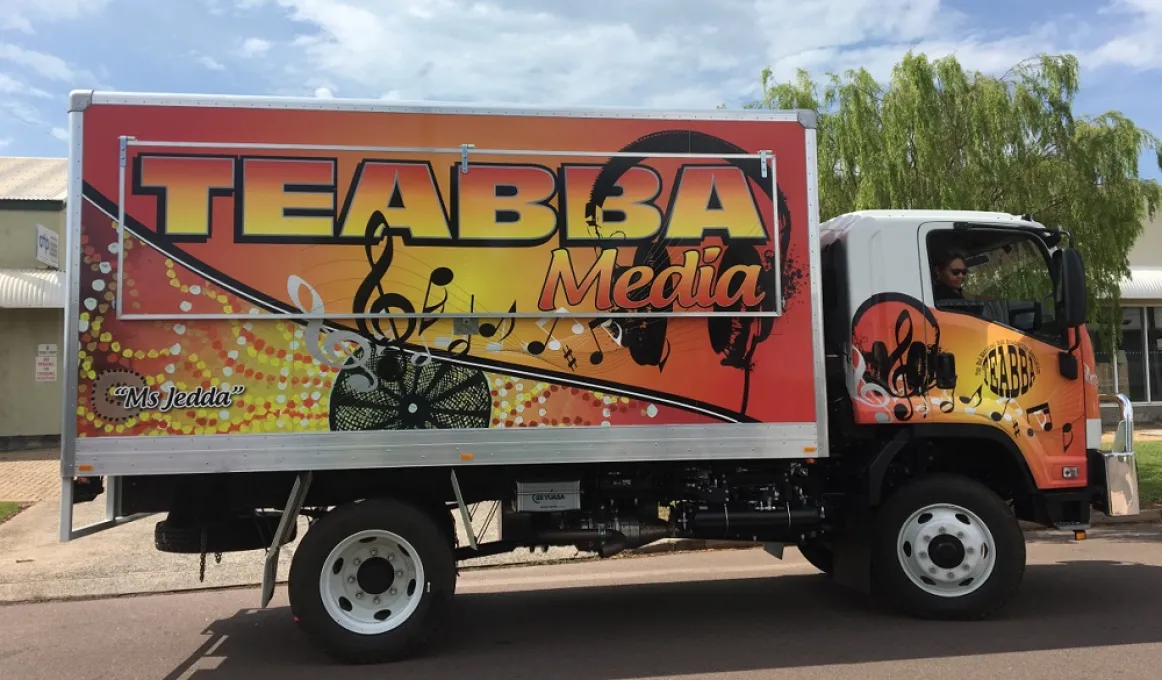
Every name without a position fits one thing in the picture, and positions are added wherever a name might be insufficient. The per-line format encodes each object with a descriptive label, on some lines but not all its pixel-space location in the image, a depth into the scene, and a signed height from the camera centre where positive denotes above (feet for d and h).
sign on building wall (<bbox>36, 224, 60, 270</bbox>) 42.68 +8.19
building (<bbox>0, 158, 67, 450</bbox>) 49.75 +3.04
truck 15.19 +0.56
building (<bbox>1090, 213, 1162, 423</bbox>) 57.98 +2.60
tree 29.71 +8.54
